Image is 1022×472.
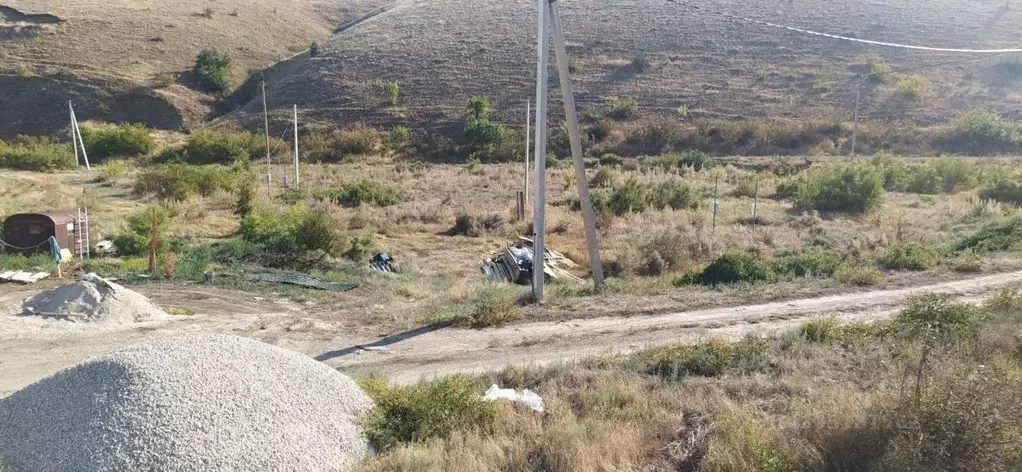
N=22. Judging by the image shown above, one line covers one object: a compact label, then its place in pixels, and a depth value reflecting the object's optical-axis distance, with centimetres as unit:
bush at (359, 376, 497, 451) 609
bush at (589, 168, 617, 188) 3219
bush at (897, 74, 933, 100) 5640
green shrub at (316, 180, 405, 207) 2569
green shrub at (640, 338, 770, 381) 818
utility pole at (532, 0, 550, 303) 1177
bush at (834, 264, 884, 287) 1315
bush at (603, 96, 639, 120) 5556
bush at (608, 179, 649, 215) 2378
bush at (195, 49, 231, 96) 6569
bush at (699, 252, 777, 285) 1355
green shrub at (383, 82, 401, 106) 5912
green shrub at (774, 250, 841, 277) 1405
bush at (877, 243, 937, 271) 1445
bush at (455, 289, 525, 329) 1079
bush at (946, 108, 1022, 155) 4609
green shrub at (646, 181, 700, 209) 2492
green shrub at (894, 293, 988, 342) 858
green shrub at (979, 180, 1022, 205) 2433
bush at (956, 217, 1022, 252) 1623
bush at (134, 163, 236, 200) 2589
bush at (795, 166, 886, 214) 2417
